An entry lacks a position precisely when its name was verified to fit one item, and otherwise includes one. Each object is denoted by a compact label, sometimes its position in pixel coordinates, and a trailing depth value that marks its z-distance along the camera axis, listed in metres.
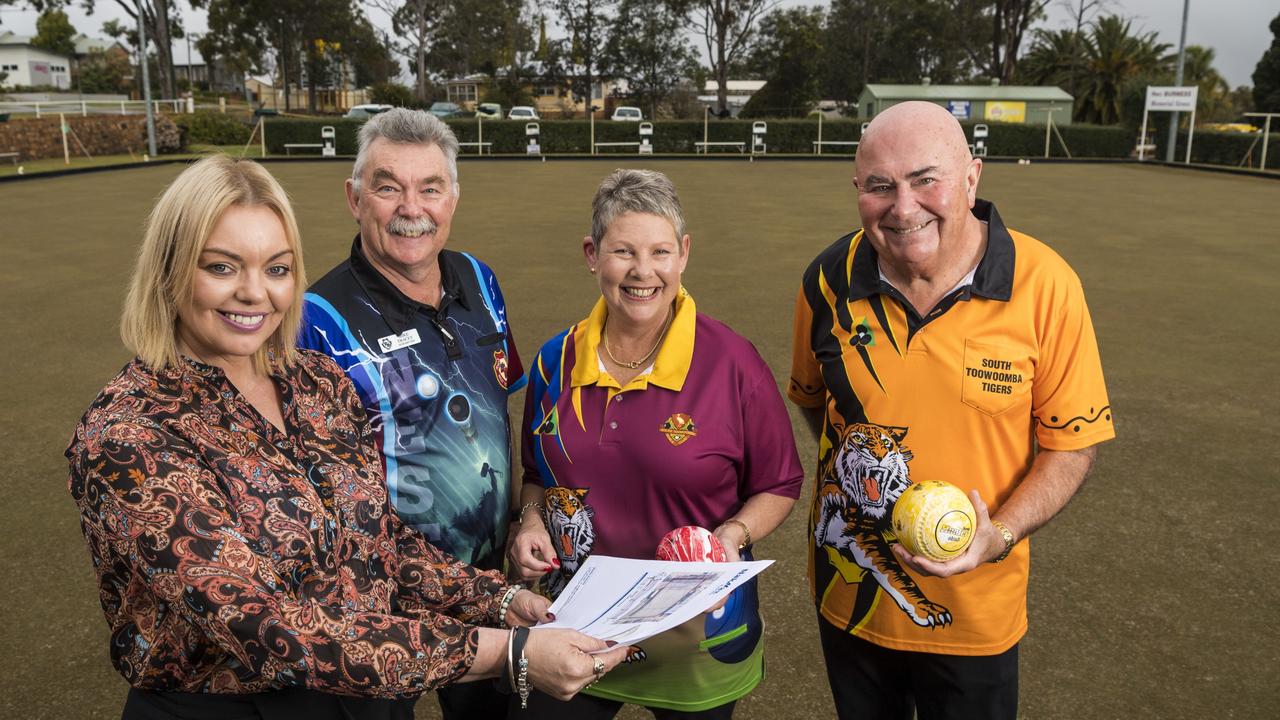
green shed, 46.50
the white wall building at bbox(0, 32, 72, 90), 90.12
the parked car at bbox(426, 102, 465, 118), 47.62
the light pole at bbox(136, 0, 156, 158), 33.16
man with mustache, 3.06
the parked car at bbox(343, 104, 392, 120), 45.78
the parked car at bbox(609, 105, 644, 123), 53.71
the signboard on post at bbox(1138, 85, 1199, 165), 33.56
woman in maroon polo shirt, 2.84
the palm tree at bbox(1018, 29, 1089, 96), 55.47
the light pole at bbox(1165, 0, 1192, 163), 34.09
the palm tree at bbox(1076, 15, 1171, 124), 51.91
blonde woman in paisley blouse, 1.89
